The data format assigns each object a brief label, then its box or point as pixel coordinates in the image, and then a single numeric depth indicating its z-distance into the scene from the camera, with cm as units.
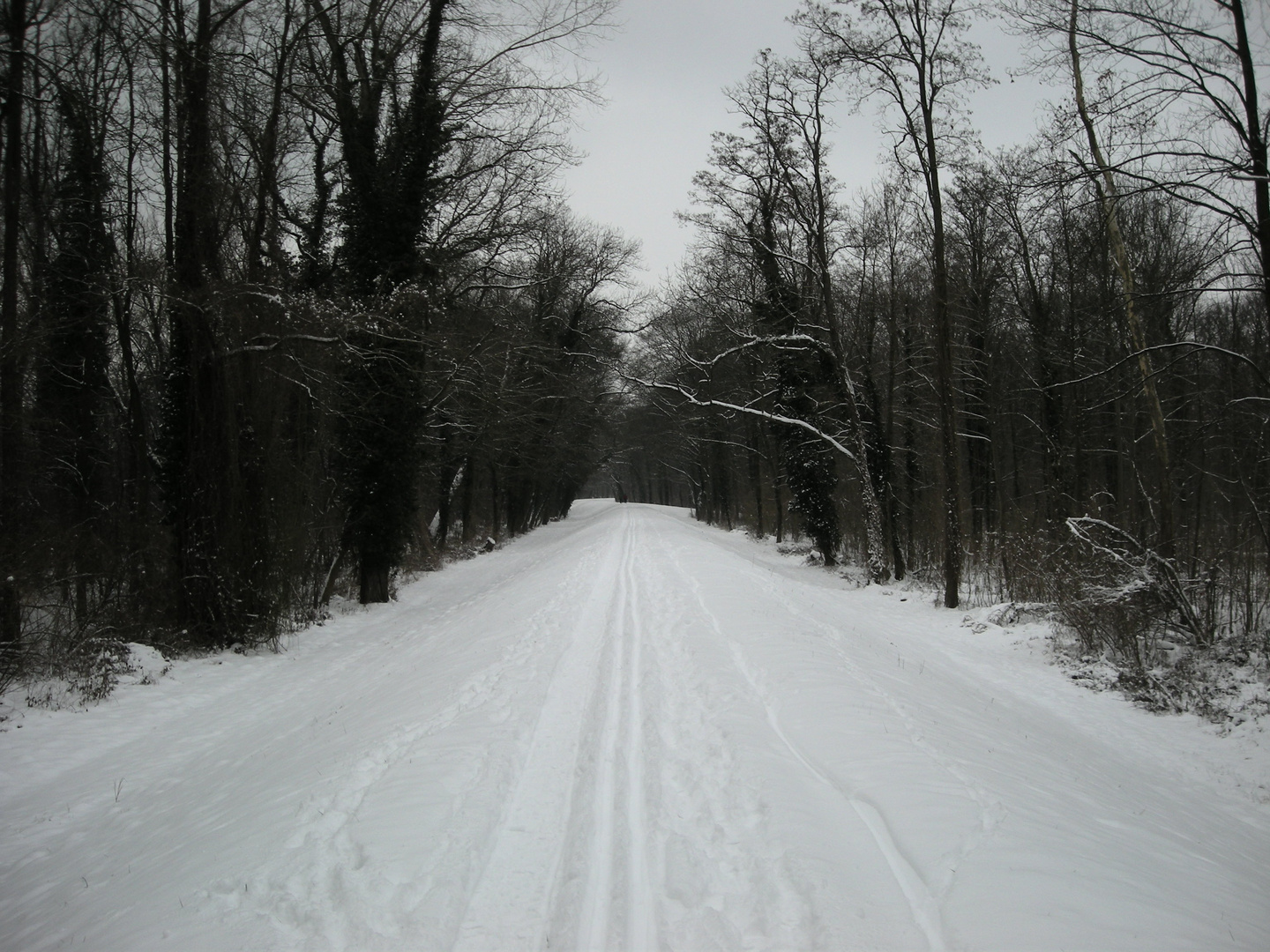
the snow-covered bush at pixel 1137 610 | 835
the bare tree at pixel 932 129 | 1319
